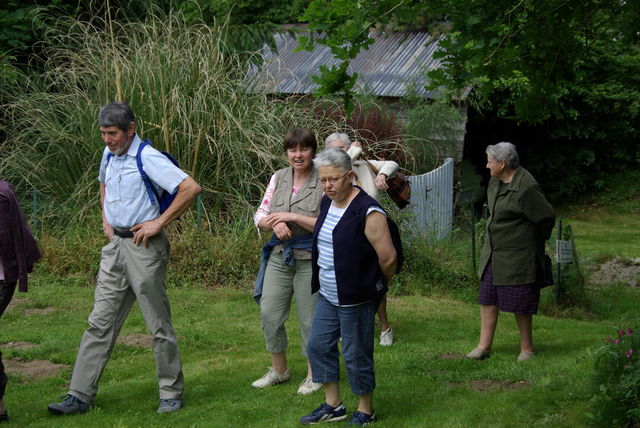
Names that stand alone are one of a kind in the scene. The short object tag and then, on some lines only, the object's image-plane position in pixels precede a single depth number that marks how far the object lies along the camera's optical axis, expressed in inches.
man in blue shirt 237.0
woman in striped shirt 213.3
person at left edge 230.4
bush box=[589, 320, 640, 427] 202.4
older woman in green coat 290.7
